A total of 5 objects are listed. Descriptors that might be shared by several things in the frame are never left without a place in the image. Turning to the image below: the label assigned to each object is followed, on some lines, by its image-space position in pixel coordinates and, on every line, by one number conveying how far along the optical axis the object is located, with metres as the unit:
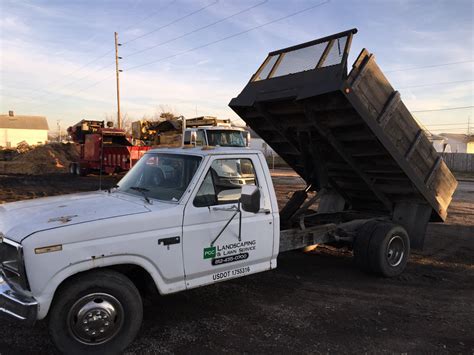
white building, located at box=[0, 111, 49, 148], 91.00
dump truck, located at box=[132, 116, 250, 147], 16.67
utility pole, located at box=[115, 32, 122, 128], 40.60
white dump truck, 3.51
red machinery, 21.75
